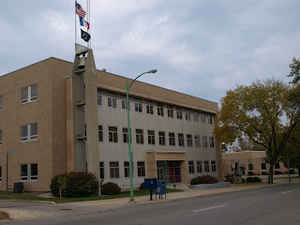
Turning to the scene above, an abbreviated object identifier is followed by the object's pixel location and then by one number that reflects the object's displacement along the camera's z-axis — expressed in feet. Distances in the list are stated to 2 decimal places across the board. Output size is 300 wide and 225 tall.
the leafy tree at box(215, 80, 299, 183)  131.85
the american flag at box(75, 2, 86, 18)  98.51
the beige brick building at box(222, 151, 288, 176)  255.50
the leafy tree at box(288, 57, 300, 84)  110.11
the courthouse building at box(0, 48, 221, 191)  101.40
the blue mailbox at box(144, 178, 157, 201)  77.07
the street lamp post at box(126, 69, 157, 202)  75.87
